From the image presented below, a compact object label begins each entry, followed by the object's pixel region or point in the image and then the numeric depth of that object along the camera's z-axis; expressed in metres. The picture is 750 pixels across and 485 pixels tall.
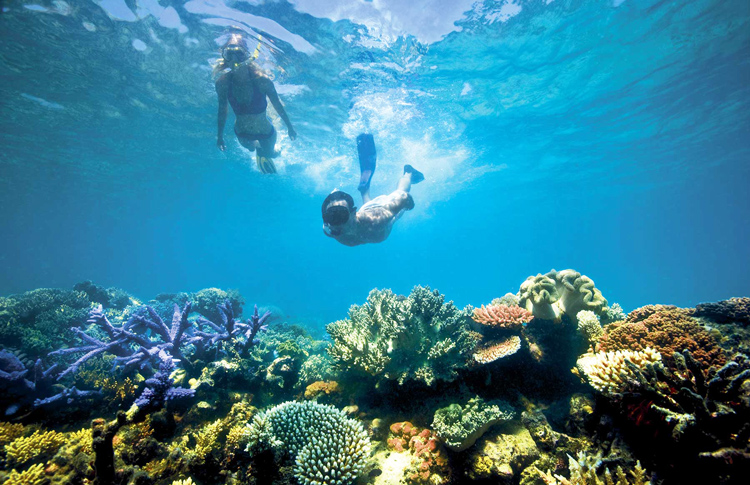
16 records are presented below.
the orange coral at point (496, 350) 4.16
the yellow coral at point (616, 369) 3.00
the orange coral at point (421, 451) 3.29
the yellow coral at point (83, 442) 3.48
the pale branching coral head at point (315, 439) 3.02
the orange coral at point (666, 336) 3.22
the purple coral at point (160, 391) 3.72
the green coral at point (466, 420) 3.26
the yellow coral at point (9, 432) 3.76
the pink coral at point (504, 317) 4.63
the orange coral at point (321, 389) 4.91
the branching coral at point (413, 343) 4.07
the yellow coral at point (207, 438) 3.45
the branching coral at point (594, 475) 2.44
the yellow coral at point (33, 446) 3.44
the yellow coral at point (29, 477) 2.90
